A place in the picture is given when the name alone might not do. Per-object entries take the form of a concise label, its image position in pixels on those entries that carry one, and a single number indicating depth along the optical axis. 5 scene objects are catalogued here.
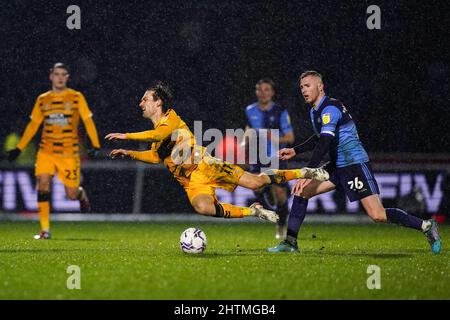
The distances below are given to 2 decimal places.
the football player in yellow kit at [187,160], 18.32
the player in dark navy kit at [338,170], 17.24
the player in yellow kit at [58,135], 23.46
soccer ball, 17.63
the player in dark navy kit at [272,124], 24.07
